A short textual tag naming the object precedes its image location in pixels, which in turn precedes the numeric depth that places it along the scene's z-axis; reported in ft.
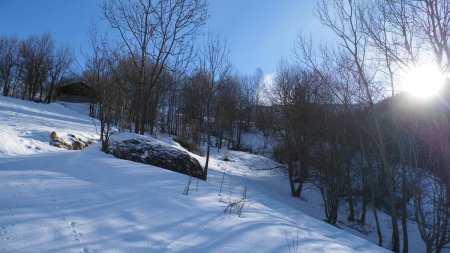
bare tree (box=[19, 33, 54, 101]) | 147.84
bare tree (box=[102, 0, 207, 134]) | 49.16
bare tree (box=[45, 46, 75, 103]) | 150.00
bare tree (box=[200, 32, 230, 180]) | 39.81
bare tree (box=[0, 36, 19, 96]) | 149.59
